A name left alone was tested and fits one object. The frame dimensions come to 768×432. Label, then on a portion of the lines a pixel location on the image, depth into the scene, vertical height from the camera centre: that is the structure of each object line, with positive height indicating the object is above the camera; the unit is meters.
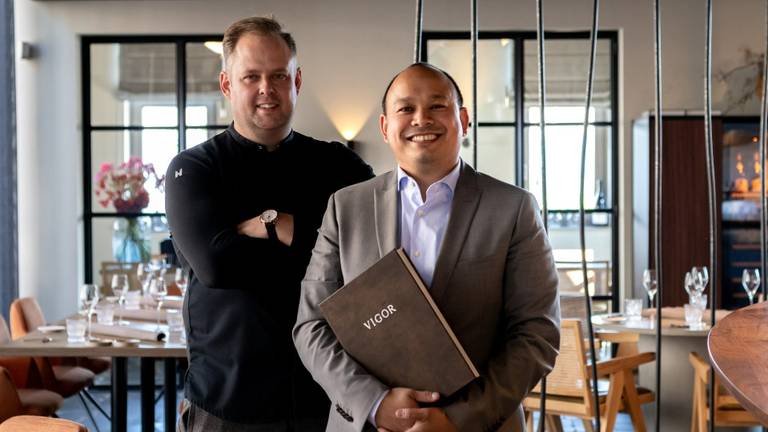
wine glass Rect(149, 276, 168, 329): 5.75 -0.44
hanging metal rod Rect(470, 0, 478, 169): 2.18 +0.32
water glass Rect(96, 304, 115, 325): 5.65 -0.58
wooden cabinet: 8.86 +0.15
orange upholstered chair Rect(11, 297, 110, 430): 6.17 -1.03
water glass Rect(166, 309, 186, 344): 4.90 -0.58
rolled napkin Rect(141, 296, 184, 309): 6.43 -0.59
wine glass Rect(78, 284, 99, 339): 5.33 -0.45
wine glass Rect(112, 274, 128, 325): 5.92 -0.45
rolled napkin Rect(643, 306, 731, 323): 6.26 -0.69
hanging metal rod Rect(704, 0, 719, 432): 2.30 +0.15
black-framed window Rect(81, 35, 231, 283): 9.66 +1.01
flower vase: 9.68 -0.25
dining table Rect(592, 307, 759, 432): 6.12 -0.99
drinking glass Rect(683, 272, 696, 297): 6.24 -0.48
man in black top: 2.35 -0.06
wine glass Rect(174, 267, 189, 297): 6.59 -0.44
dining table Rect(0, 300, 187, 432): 4.77 -0.68
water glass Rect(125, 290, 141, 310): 6.41 -0.58
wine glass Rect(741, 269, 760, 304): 6.21 -0.45
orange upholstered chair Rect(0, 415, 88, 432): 2.43 -0.54
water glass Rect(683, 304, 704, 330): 5.91 -0.64
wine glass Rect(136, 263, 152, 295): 6.42 -0.44
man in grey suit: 1.91 -0.10
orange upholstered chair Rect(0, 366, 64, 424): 4.35 -1.04
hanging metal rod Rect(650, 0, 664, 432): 2.29 +0.05
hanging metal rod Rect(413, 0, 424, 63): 2.16 +0.41
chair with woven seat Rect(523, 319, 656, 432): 5.36 -0.99
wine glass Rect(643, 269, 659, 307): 6.38 -0.48
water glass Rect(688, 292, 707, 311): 6.02 -0.57
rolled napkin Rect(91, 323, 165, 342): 4.96 -0.61
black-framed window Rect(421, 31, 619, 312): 9.68 +0.84
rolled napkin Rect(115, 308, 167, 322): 5.88 -0.61
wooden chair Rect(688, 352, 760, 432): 5.28 -1.08
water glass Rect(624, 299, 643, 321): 6.36 -0.64
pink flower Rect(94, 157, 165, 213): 9.64 +0.31
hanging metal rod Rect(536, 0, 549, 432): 2.20 +0.18
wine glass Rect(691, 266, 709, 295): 6.23 -0.46
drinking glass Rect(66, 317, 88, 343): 5.08 -0.60
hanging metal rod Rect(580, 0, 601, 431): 2.28 +0.02
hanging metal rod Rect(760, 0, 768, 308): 2.36 +0.11
